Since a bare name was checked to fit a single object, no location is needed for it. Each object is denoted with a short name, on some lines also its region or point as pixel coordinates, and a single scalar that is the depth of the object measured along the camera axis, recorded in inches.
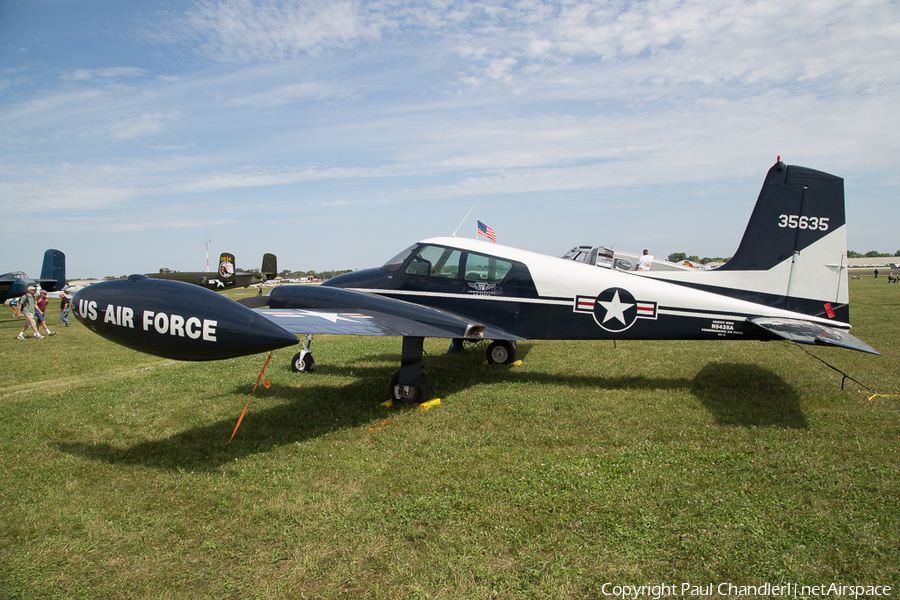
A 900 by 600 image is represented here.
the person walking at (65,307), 833.2
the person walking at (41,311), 679.4
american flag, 565.3
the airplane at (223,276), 1435.4
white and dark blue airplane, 275.3
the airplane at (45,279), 1091.9
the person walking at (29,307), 652.1
